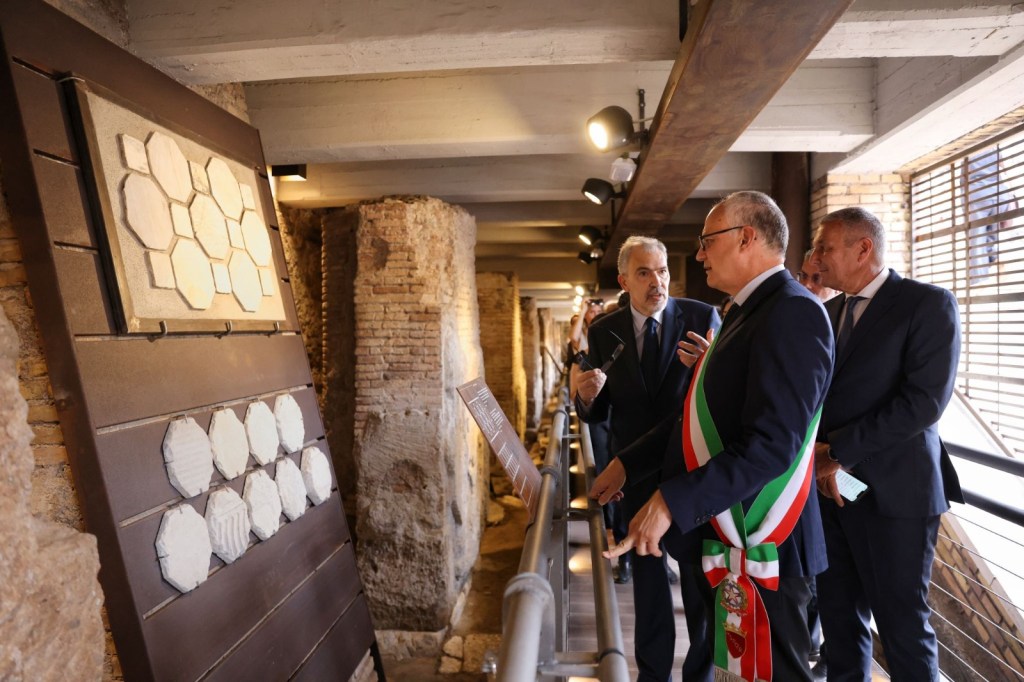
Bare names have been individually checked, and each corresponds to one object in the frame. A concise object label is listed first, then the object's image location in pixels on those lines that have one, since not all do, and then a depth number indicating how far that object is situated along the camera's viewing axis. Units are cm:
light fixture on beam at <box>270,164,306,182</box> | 498
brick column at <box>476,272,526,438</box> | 1071
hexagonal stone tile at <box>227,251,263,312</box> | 220
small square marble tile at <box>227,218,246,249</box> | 222
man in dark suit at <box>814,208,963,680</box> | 200
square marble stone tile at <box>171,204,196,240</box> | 191
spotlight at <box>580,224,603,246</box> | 717
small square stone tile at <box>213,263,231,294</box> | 208
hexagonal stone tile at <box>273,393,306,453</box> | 232
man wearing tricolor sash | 142
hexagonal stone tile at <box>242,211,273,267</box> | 235
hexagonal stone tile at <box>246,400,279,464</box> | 211
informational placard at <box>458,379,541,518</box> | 180
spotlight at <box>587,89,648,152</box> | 339
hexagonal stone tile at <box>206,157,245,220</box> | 217
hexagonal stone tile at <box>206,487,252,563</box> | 184
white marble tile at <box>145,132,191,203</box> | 187
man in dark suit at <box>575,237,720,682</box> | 247
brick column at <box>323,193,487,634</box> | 541
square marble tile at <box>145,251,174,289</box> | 178
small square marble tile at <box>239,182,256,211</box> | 238
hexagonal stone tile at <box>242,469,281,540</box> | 203
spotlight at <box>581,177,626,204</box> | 469
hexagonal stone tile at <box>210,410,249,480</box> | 192
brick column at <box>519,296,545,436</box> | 1466
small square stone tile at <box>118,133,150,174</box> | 176
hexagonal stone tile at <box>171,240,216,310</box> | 189
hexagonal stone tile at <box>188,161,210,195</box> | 205
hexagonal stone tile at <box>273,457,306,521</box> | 224
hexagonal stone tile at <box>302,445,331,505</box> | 244
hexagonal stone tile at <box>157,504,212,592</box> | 164
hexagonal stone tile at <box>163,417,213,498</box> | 172
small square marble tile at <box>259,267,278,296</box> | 240
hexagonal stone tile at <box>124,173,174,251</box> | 174
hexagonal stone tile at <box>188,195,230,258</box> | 203
